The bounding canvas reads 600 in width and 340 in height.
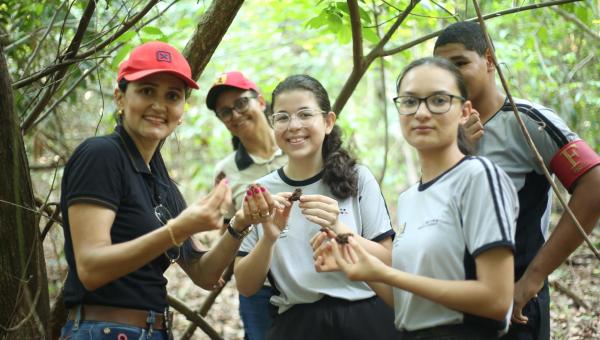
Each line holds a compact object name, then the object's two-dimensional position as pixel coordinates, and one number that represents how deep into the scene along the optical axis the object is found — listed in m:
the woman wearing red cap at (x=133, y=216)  2.22
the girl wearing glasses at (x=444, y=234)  1.96
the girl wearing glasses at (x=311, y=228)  2.57
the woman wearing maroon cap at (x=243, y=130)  4.20
